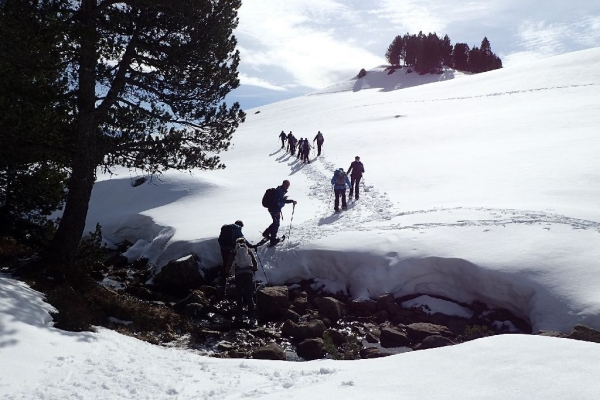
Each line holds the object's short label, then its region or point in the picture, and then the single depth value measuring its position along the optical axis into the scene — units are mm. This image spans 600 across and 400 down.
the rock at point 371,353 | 8468
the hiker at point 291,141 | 36719
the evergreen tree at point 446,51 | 99062
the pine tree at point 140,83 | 9883
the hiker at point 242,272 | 10508
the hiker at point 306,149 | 31922
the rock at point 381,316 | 10427
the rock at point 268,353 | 8078
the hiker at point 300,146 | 32803
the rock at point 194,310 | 11047
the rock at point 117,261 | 16219
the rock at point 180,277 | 12930
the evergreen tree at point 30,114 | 8773
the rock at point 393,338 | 9320
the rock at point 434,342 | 8719
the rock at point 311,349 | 8766
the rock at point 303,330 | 9586
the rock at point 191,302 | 11507
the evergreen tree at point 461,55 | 101812
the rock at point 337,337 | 9372
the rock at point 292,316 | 10648
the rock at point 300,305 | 11148
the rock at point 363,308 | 10766
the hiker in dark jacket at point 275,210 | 14023
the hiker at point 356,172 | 19141
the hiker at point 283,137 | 40831
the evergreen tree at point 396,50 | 107188
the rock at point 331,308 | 10617
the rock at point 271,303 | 11016
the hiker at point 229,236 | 12242
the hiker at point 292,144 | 36644
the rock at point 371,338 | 9562
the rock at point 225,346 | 9031
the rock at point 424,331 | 9312
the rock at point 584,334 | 7211
